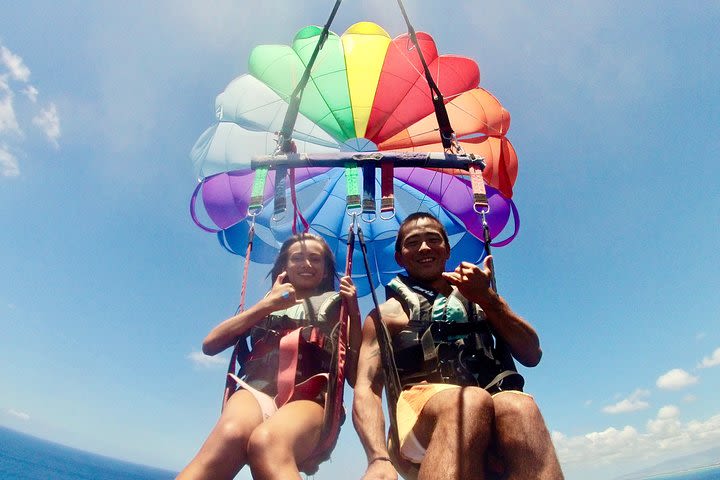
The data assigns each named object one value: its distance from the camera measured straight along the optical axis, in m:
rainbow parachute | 5.08
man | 1.66
